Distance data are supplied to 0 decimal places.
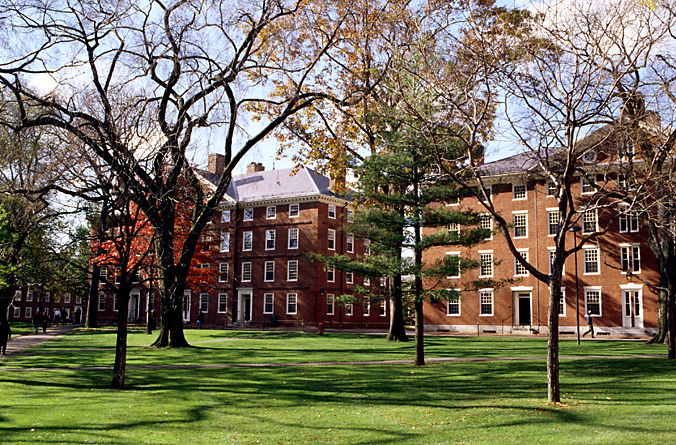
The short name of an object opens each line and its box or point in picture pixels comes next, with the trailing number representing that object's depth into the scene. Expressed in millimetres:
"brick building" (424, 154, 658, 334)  38875
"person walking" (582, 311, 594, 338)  36862
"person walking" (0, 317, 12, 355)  22078
